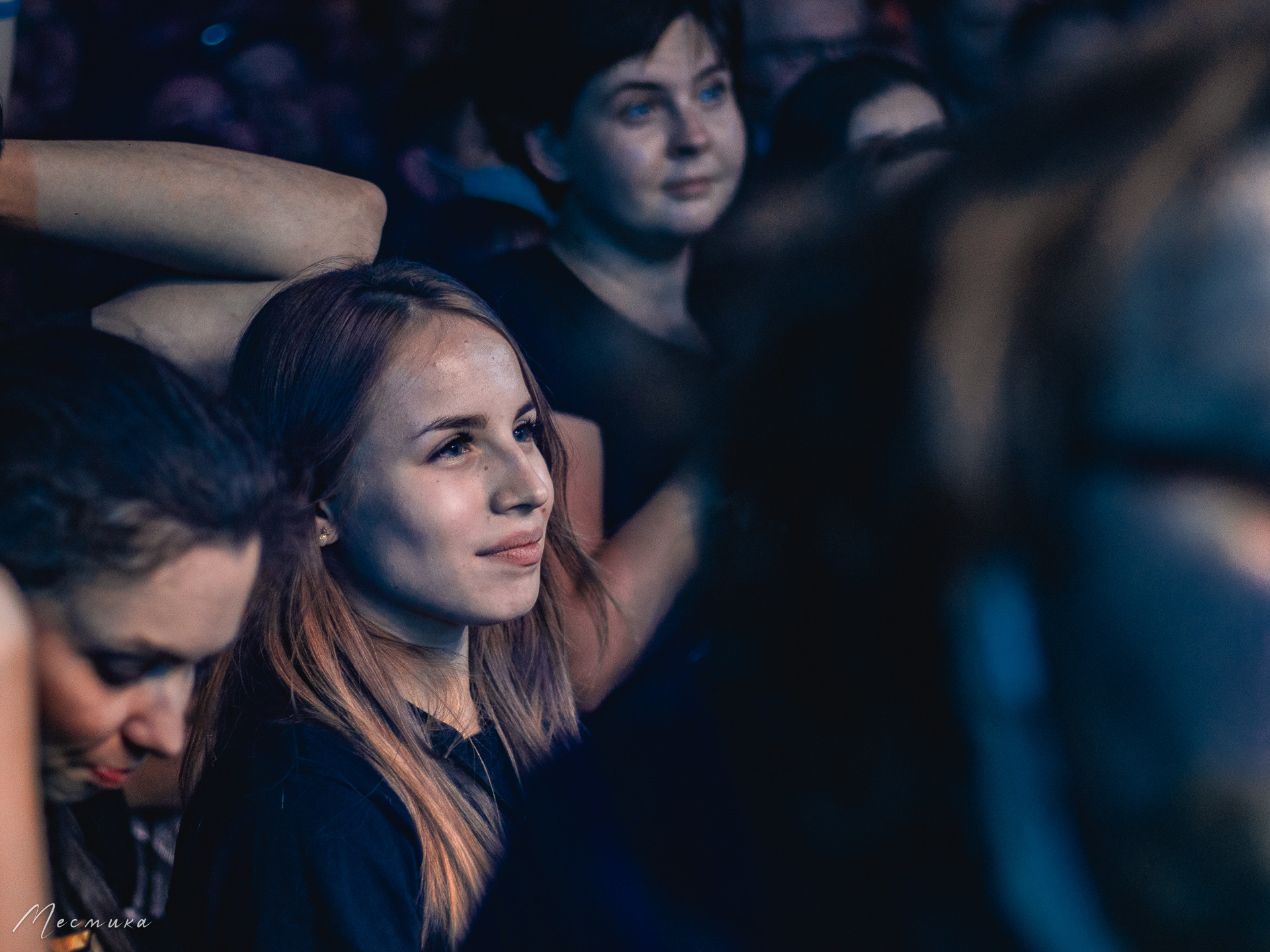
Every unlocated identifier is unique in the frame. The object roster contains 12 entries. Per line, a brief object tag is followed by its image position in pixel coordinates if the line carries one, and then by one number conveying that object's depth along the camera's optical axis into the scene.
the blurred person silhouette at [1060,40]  1.94
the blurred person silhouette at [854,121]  1.99
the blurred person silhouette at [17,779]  1.62
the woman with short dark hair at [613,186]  1.94
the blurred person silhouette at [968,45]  1.99
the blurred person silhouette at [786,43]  1.99
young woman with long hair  1.76
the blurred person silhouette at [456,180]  1.94
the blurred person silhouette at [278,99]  1.92
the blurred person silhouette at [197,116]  1.89
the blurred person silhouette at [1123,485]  1.80
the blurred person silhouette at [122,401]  1.65
